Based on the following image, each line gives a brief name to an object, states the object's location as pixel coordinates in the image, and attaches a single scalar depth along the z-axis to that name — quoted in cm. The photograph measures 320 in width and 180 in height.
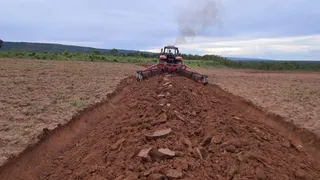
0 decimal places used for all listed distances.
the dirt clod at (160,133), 363
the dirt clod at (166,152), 311
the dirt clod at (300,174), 317
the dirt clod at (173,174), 271
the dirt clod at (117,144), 373
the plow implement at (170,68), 1034
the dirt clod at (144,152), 314
